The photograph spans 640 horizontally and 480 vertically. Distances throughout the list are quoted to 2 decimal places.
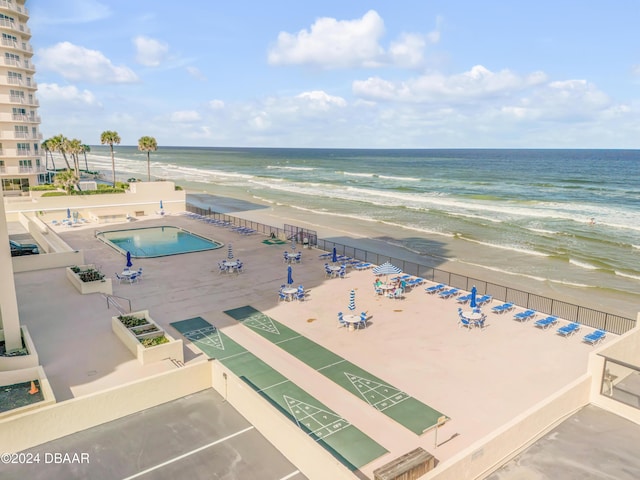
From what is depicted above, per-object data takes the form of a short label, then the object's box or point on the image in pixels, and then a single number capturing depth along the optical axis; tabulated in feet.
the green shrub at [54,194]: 153.83
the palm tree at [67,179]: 159.86
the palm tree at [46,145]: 201.26
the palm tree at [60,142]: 192.03
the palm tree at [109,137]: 195.31
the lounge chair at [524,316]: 71.97
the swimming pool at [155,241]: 117.29
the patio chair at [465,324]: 69.00
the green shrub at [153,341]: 56.24
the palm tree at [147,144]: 201.67
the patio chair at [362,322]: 68.82
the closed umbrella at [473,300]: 73.56
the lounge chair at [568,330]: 66.33
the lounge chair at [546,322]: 69.21
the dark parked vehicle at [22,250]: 98.27
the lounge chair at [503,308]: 75.41
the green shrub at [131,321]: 62.32
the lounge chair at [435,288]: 84.89
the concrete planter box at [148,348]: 54.85
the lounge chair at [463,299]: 79.92
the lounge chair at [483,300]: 79.10
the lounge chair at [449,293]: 82.48
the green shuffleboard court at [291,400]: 41.60
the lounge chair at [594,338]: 63.77
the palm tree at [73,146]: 189.37
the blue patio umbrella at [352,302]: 72.96
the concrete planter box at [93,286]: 79.00
